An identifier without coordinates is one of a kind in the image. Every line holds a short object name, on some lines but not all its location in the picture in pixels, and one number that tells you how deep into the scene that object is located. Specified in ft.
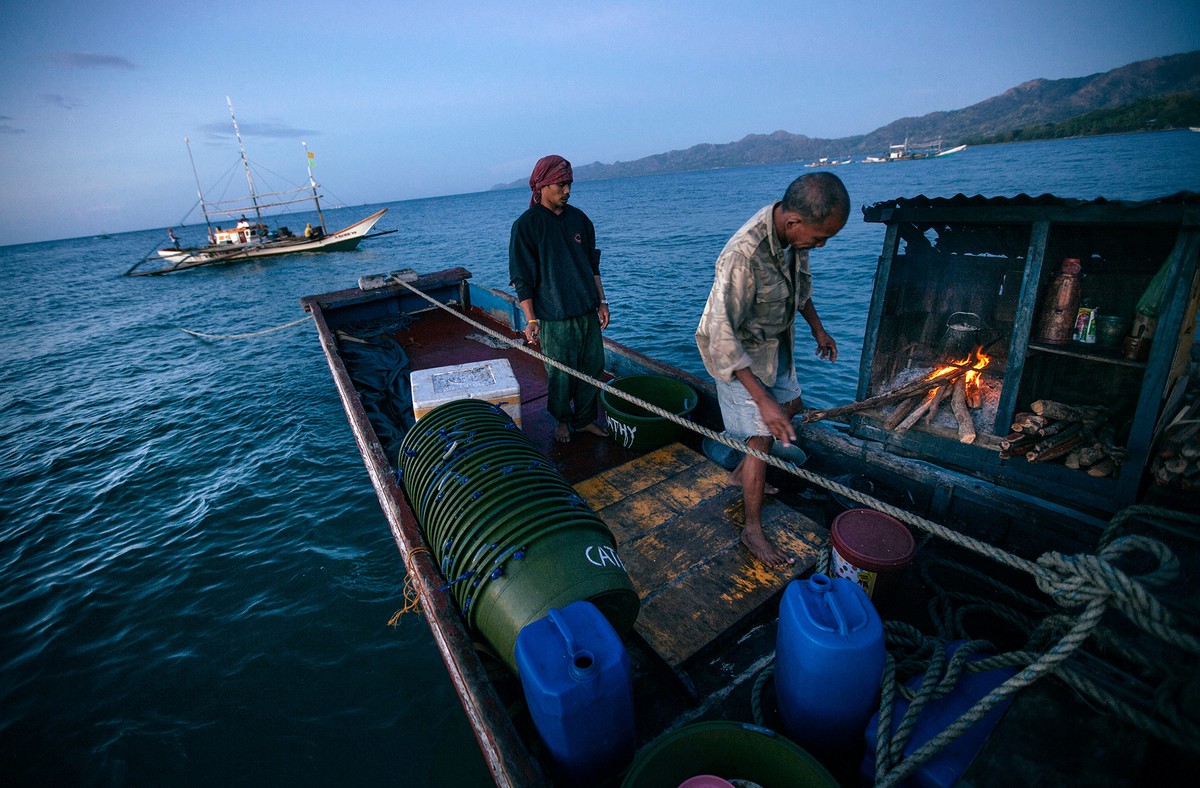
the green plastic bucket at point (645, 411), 15.64
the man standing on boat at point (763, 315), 8.96
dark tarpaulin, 20.58
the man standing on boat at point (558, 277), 14.23
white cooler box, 14.49
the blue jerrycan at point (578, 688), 5.89
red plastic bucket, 9.16
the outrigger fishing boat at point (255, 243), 131.13
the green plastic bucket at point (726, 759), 5.82
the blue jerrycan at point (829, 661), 6.45
